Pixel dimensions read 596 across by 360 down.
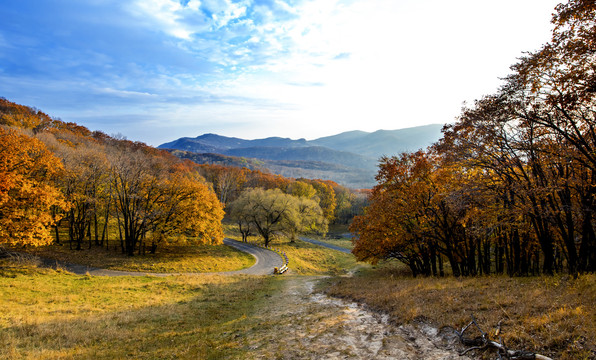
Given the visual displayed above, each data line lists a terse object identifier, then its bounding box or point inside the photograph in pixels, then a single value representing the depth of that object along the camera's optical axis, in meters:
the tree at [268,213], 52.09
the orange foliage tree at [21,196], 20.48
